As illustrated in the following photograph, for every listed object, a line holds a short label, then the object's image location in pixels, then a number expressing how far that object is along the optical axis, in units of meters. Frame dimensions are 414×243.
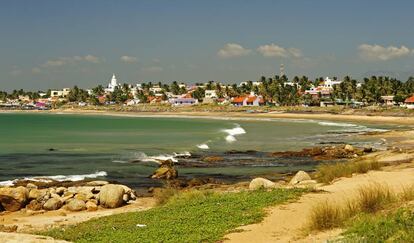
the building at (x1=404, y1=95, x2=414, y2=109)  125.84
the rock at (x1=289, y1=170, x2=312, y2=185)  23.87
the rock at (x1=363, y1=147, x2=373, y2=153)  41.81
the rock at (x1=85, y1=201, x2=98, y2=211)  21.90
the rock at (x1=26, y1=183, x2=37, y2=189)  26.20
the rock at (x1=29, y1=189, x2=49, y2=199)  23.33
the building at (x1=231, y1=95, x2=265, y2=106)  172.71
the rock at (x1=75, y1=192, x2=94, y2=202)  22.81
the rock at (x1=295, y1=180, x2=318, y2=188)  20.76
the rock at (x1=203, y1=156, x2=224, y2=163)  38.88
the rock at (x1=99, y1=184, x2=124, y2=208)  22.25
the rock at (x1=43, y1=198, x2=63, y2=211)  22.17
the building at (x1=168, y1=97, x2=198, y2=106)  193.75
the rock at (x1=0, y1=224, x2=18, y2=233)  16.56
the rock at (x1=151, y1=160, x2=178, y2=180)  30.61
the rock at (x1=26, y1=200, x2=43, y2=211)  22.39
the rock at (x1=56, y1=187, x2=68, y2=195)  24.09
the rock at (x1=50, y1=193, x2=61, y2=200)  23.09
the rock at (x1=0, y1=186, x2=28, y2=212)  22.45
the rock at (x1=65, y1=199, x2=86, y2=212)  21.95
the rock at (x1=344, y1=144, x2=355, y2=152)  41.57
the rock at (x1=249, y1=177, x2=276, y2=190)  21.89
